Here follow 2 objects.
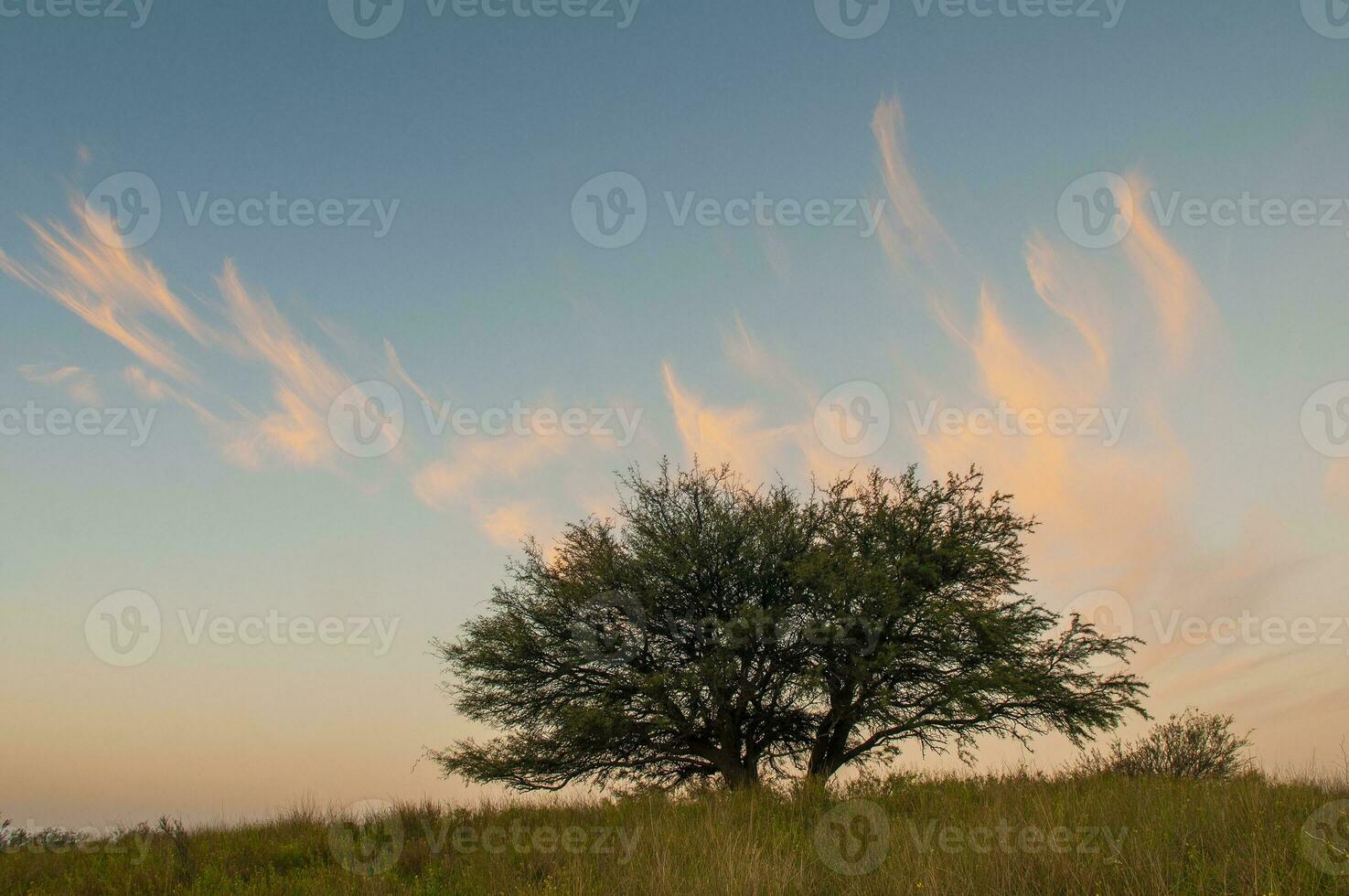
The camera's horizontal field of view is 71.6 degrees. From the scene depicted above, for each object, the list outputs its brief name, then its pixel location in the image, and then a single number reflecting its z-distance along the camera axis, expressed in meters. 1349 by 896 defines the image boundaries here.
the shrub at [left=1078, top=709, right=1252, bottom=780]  22.62
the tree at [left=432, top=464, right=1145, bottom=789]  22.62
